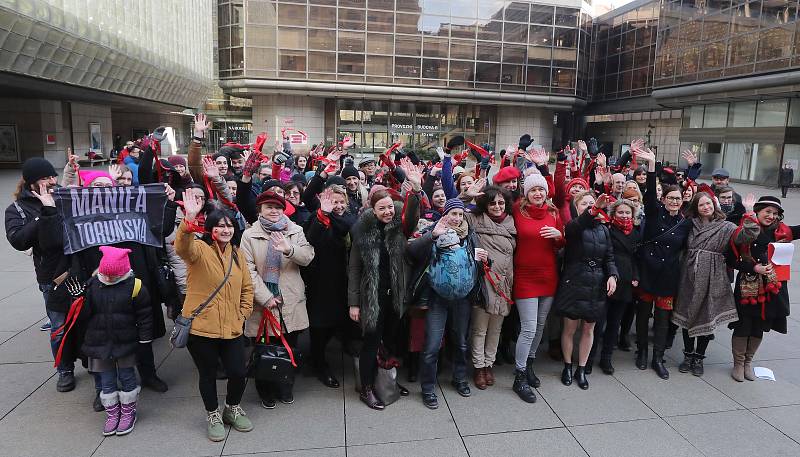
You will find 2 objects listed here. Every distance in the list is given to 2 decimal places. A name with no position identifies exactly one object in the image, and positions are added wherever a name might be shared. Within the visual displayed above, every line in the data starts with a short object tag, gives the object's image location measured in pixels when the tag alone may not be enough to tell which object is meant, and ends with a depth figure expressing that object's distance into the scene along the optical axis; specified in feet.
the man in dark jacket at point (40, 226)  12.84
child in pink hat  12.01
